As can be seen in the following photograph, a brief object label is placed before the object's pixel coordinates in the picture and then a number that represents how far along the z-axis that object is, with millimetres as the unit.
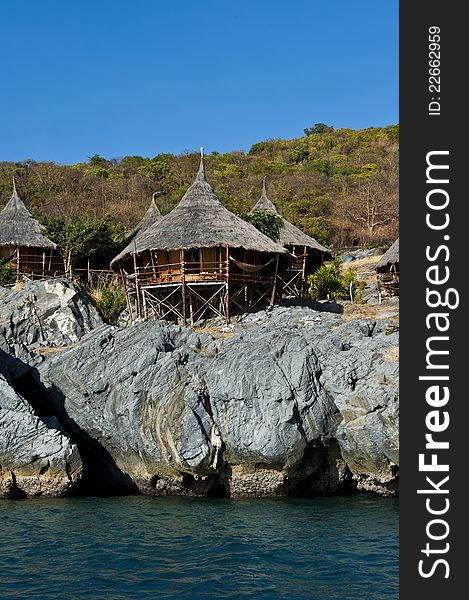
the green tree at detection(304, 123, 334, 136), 92625
